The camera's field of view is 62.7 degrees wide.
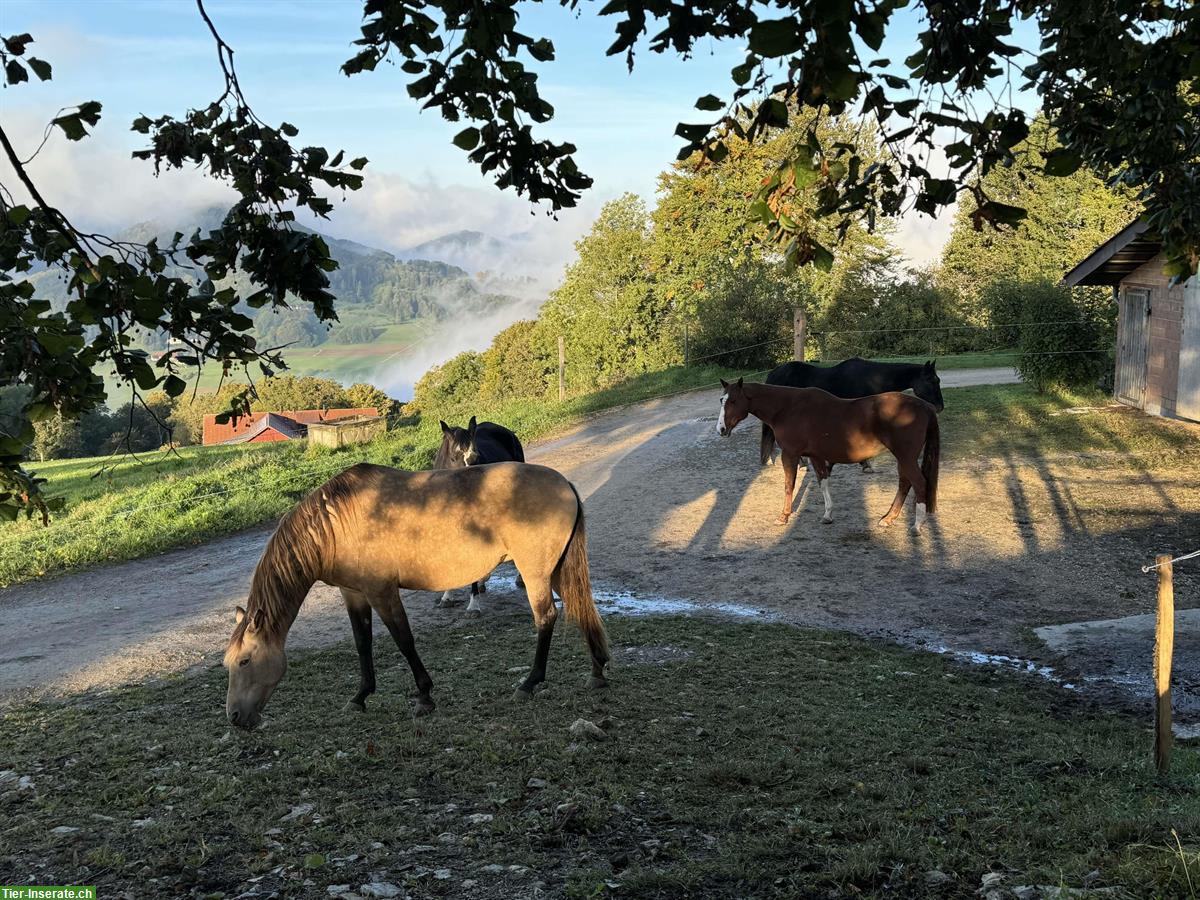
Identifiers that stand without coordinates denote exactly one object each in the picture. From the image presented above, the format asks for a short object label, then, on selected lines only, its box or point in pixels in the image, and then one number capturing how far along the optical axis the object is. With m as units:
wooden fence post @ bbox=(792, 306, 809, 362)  19.75
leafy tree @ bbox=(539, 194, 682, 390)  40.16
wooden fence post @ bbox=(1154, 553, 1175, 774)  4.57
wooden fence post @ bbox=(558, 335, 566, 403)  24.84
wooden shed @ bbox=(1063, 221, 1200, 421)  15.68
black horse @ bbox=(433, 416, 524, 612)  8.95
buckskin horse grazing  5.75
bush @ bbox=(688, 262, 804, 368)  26.83
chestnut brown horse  11.08
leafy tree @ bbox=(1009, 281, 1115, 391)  19.41
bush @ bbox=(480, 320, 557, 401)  49.75
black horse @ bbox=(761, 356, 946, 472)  14.73
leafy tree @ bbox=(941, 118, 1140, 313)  37.56
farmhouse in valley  54.75
